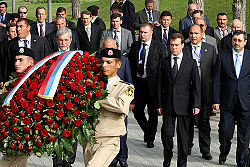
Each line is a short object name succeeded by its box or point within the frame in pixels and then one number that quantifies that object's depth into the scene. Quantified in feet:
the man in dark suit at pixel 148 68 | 34.17
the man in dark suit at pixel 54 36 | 35.27
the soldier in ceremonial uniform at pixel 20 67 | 21.80
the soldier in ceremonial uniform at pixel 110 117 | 21.11
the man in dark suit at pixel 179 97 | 28.58
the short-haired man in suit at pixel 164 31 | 41.96
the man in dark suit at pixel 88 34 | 42.01
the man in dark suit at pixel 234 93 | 30.14
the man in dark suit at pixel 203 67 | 32.42
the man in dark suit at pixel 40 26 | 42.83
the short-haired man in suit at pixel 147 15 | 49.39
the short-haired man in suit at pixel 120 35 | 39.36
